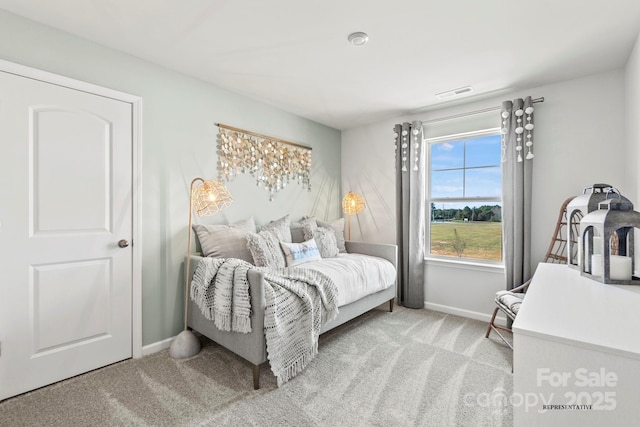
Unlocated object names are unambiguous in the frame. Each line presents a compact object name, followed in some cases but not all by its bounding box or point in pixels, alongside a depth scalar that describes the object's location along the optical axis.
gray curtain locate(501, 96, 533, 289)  2.85
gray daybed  1.95
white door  1.84
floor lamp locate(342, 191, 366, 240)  3.96
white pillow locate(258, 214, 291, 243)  3.13
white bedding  2.60
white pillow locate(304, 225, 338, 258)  3.31
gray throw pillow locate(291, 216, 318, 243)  3.44
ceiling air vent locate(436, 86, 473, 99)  2.96
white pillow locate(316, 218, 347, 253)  3.65
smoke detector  2.03
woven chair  2.39
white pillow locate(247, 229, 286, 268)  2.62
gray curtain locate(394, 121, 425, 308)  3.54
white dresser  0.70
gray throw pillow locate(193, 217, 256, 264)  2.62
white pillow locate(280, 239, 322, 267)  2.84
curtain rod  2.83
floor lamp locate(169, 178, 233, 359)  2.38
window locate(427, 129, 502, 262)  3.27
